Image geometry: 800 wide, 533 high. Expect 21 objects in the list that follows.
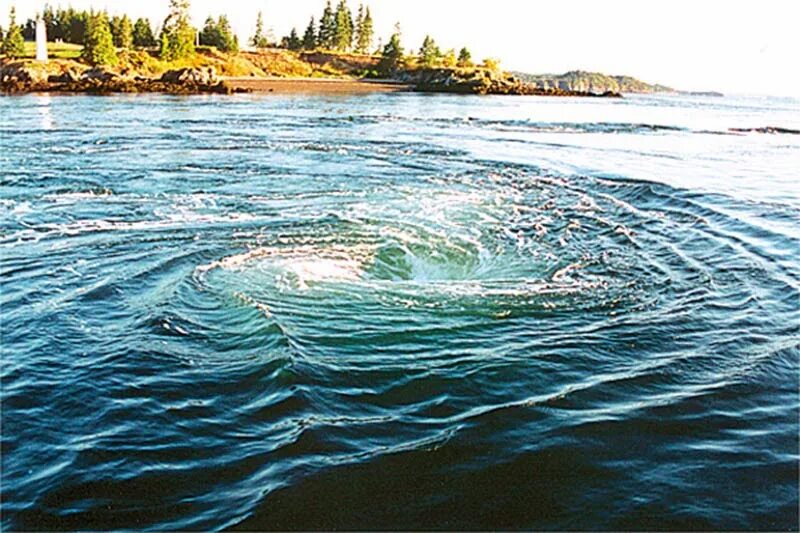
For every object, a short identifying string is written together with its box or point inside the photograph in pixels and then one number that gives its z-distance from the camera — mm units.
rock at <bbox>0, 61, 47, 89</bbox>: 78694
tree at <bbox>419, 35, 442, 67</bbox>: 154488
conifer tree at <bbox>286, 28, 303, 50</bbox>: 163512
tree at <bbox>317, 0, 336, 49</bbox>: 160500
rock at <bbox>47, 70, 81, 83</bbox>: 82812
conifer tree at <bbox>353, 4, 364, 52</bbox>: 167388
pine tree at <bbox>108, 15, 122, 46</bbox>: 121812
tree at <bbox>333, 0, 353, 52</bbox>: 158625
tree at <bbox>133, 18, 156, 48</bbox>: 130500
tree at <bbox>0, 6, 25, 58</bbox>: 102500
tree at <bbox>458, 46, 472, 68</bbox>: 164875
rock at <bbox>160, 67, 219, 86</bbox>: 89688
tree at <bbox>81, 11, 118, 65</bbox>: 98062
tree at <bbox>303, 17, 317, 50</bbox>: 160500
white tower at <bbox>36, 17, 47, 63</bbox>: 93062
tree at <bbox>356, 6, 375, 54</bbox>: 166875
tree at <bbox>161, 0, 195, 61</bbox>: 113438
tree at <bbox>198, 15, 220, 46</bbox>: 141125
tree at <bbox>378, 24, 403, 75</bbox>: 144250
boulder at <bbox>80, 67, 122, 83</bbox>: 87375
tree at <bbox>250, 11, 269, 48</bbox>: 169375
